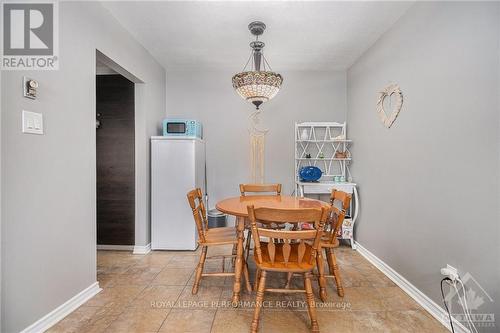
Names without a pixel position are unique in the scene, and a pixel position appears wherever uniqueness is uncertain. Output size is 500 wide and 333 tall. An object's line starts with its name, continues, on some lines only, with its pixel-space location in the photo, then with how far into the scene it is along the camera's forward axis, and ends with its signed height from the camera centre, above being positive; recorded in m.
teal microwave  3.31 +0.50
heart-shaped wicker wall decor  2.41 +0.63
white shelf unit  3.71 +0.27
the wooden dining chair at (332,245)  1.99 -0.64
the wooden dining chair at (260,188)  2.94 -0.26
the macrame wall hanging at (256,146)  3.91 +0.31
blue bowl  3.45 -0.10
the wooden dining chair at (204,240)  2.14 -0.64
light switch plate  1.55 +0.28
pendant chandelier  2.25 +0.75
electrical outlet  1.68 -0.72
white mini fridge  3.18 -0.32
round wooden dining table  1.98 -0.34
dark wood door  3.21 +0.07
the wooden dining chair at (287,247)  1.53 -0.53
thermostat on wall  1.54 +0.49
